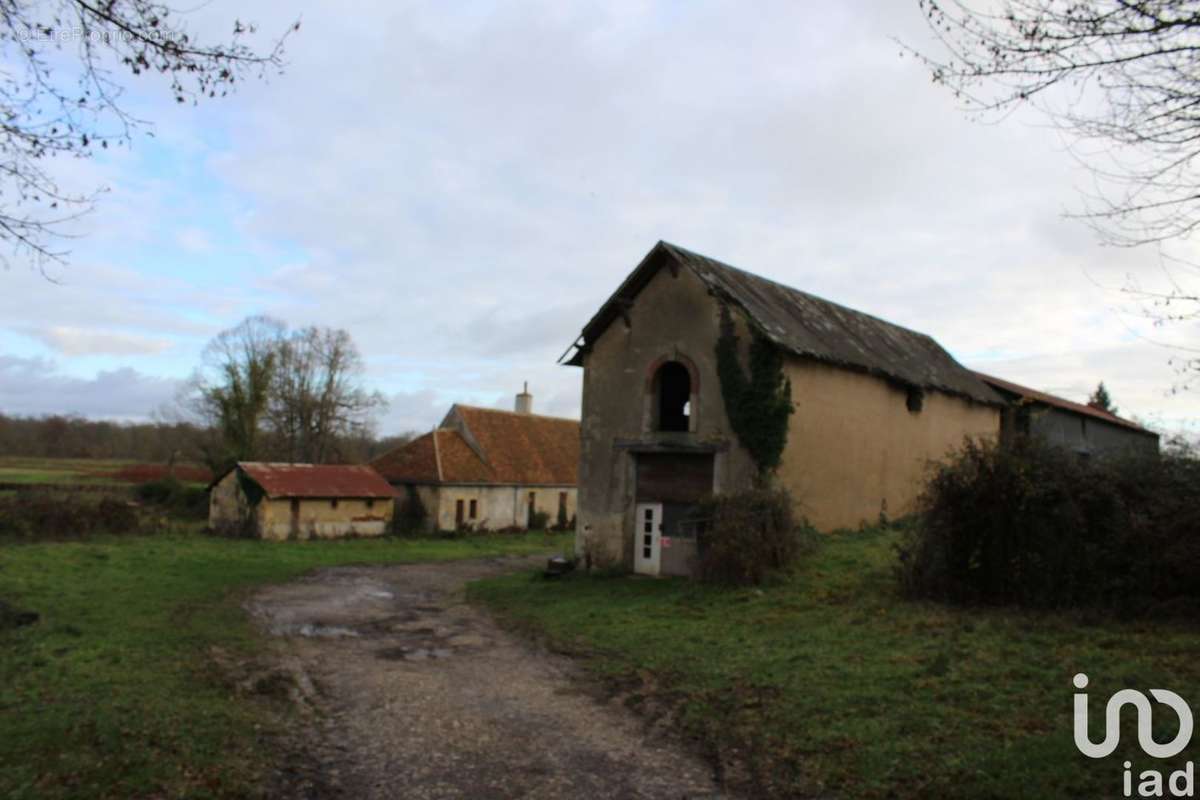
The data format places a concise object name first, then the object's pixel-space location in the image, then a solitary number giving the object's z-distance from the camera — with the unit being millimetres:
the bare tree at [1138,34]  6086
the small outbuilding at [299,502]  33938
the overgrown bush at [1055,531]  11812
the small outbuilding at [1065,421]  29969
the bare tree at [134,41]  6320
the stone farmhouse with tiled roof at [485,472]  37844
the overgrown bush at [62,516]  29609
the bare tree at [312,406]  53466
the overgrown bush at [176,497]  44647
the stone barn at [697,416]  19875
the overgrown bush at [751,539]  16812
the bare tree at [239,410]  47375
